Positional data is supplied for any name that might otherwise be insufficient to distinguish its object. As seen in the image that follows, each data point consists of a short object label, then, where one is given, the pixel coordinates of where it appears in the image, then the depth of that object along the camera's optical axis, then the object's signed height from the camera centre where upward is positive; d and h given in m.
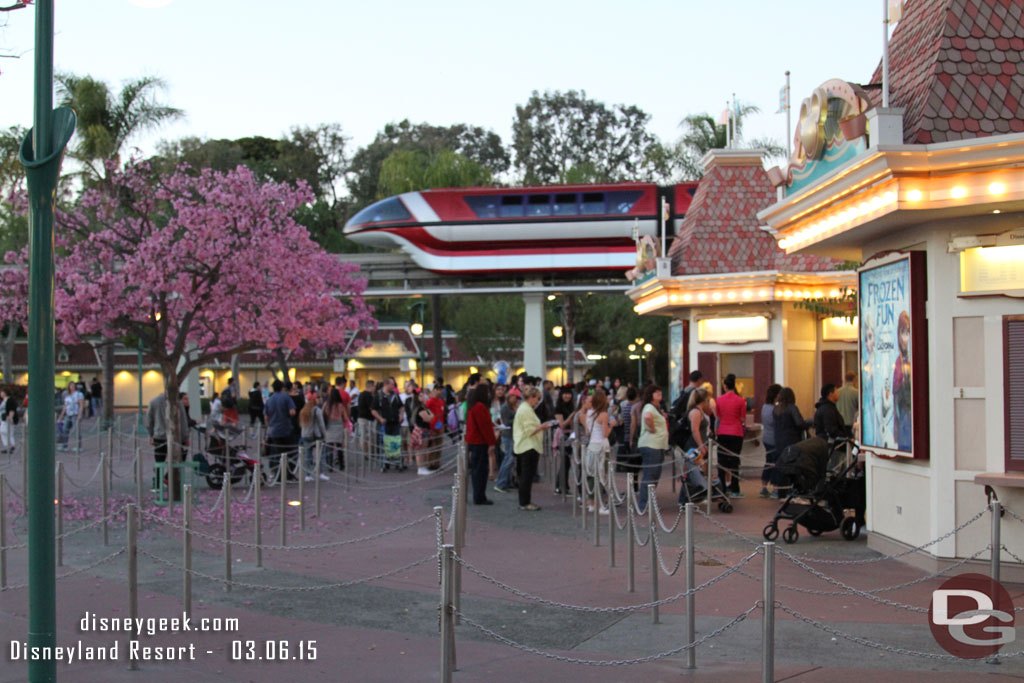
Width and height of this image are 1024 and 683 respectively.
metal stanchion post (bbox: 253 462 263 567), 10.90 -1.65
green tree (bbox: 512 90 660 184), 68.06 +14.49
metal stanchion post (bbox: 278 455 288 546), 11.95 -1.64
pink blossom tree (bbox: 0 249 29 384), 17.67 +1.21
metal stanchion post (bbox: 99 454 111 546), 13.23 -1.47
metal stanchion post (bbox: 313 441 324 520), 14.65 -1.73
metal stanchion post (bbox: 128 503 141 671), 7.97 -1.61
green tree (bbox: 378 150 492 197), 54.12 +9.72
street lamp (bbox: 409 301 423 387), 34.35 +1.01
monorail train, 36.06 +4.62
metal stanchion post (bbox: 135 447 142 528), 13.66 -1.47
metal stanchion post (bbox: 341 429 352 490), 21.65 -1.86
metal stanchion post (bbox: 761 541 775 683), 6.25 -1.55
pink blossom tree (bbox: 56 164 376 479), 15.78 +1.39
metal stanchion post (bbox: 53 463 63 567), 11.61 -1.70
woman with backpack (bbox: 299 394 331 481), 20.12 -1.24
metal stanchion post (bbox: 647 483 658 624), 8.55 -1.67
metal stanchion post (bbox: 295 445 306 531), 13.77 -1.58
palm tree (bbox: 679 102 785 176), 40.53 +9.09
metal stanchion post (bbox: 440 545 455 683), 6.45 -1.56
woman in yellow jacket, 15.45 -1.27
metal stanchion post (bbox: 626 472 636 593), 9.79 -1.85
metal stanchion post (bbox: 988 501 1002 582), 7.78 -1.38
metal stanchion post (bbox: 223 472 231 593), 10.02 -1.66
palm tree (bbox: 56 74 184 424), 31.98 +7.68
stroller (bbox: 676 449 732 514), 14.76 -1.83
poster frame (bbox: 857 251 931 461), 10.27 +0.03
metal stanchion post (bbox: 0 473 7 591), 10.20 -1.83
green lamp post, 5.85 +0.11
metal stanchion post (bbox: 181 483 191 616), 8.70 -1.72
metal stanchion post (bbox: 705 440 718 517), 14.60 -1.56
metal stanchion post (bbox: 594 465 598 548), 12.02 -1.70
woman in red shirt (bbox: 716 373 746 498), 16.05 -1.01
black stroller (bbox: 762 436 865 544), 12.12 -1.60
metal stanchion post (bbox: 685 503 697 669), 7.30 -1.68
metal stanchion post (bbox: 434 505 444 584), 7.17 -1.14
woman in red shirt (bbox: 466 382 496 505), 15.70 -1.18
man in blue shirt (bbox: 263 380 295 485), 18.95 -1.05
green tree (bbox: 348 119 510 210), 69.44 +14.05
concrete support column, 36.97 +0.74
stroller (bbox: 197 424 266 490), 17.69 -1.80
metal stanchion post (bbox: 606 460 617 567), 10.95 -1.79
